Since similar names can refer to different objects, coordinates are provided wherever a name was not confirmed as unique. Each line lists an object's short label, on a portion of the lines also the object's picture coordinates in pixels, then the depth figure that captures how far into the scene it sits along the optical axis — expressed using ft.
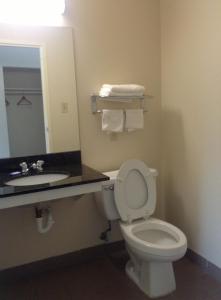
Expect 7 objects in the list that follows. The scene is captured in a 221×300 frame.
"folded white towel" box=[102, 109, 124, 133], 6.81
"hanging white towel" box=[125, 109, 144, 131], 6.98
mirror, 6.13
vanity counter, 4.71
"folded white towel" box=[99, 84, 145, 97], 6.49
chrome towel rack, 6.84
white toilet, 5.85
